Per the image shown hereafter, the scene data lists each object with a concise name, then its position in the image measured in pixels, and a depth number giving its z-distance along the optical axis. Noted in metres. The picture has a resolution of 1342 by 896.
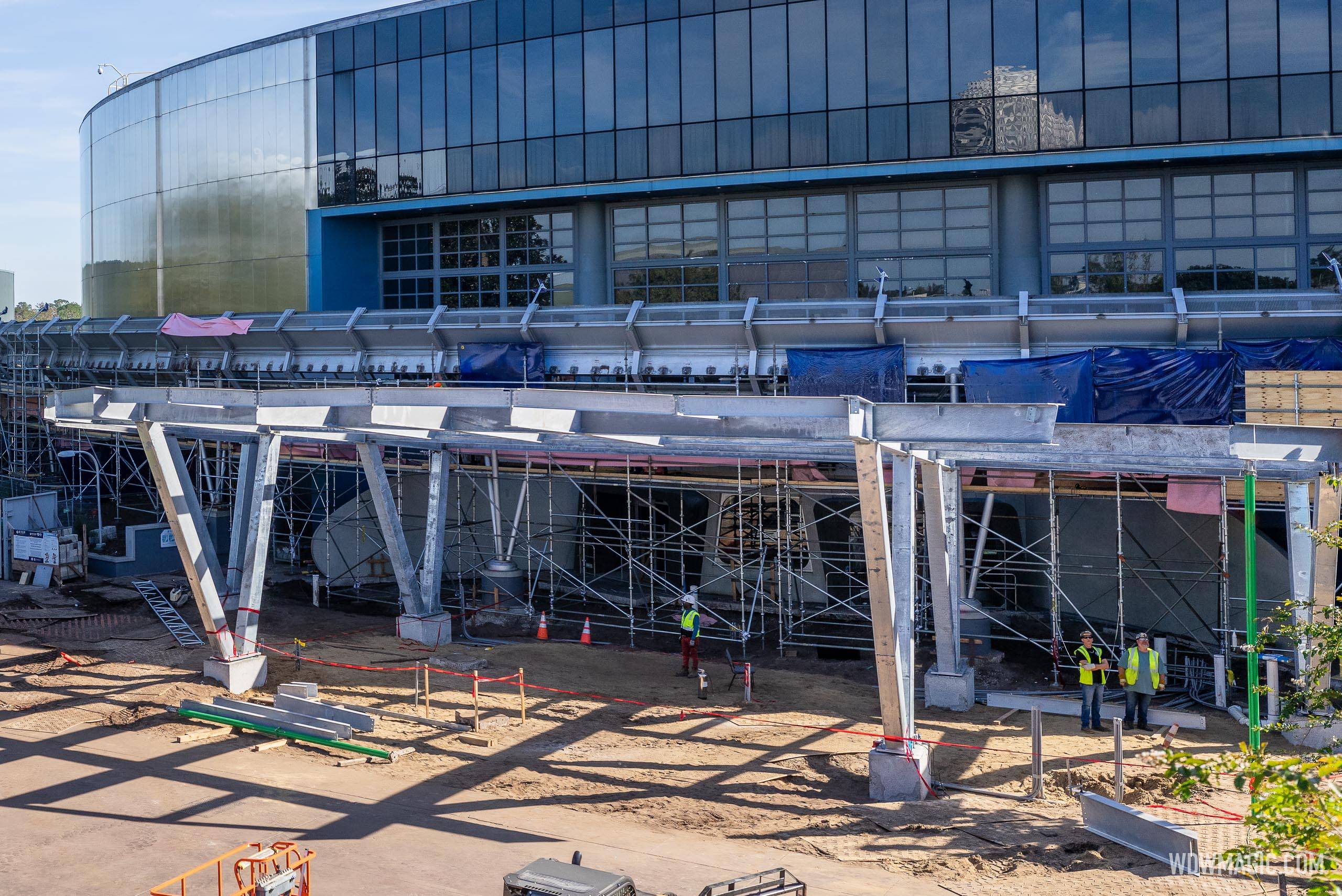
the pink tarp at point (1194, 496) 19.11
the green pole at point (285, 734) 15.70
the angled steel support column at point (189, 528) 17.97
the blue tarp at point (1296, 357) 20.47
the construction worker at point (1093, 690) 16.69
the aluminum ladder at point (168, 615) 23.14
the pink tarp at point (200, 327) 32.69
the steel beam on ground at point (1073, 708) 16.84
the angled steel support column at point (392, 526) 21.39
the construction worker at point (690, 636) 20.19
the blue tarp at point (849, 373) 23.09
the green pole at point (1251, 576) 14.71
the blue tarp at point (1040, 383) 20.83
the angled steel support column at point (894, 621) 13.18
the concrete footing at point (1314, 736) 15.55
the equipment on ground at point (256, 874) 10.06
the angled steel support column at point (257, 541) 19.25
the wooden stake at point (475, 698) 16.45
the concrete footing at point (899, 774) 13.80
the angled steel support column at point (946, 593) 17.03
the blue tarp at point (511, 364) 27.69
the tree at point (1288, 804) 6.72
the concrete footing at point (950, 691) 18.02
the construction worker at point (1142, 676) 16.66
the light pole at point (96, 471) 32.07
